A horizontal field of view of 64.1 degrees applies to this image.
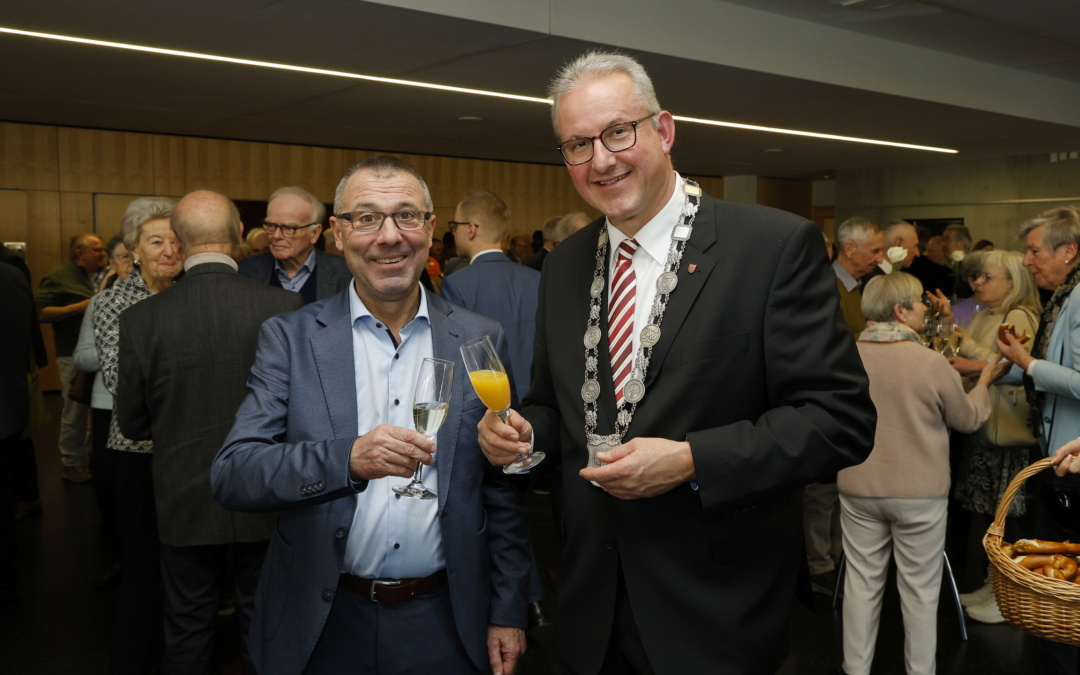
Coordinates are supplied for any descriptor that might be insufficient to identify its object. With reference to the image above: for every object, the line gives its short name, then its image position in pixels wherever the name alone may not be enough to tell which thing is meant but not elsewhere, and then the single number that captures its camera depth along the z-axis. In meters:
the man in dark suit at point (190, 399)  2.90
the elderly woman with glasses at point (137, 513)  3.28
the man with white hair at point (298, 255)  4.18
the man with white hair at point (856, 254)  5.25
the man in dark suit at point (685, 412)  1.57
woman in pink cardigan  3.43
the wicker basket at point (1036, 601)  2.07
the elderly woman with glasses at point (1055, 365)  2.74
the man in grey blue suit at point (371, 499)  1.86
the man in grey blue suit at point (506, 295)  4.52
